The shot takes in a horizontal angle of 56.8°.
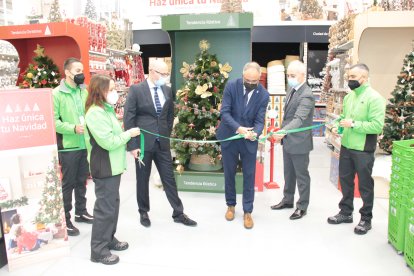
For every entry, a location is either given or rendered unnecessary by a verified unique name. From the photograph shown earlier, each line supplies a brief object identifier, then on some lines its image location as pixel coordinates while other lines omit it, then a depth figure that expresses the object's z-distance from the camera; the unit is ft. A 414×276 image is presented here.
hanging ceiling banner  30.60
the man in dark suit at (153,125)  12.17
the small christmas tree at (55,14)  18.98
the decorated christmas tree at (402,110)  15.20
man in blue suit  12.41
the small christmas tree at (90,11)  23.91
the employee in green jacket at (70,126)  11.91
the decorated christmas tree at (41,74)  16.93
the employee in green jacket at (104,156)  9.55
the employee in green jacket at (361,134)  11.67
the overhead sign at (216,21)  16.48
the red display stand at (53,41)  17.28
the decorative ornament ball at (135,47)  26.71
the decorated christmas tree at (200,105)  16.46
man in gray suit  13.19
